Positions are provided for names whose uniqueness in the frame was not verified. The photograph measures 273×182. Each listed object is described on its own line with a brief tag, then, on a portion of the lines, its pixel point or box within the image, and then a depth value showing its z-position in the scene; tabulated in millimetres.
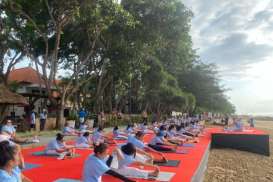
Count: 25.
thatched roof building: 12513
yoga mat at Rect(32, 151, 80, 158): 7461
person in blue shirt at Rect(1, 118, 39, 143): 7332
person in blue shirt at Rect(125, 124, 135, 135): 11795
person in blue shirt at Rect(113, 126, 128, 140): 11385
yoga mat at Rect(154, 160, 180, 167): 6735
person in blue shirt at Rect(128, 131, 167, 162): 6055
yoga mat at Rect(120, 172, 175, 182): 5276
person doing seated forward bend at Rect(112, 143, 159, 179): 5082
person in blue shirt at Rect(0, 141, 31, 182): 2404
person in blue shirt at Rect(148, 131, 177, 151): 8746
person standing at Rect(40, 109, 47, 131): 13818
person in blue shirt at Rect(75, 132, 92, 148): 8930
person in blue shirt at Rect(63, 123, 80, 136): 11428
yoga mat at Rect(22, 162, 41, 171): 6115
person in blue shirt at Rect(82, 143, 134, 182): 3722
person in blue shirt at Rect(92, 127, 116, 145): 9295
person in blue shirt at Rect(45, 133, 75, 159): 7219
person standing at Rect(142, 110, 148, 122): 23400
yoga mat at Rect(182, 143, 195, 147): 10480
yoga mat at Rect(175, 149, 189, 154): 8816
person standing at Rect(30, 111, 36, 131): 12900
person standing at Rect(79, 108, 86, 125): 15782
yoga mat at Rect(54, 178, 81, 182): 5185
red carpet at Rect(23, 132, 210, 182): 5433
